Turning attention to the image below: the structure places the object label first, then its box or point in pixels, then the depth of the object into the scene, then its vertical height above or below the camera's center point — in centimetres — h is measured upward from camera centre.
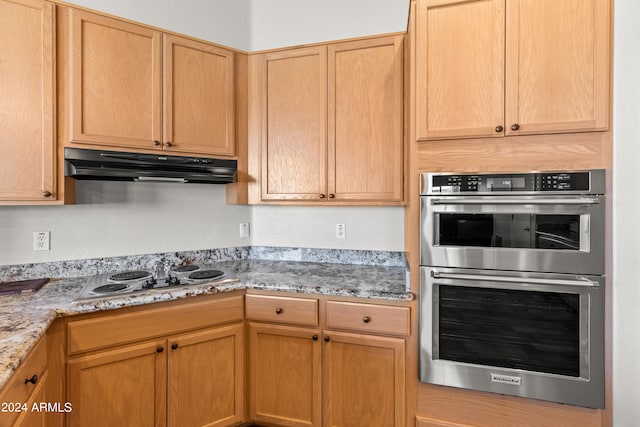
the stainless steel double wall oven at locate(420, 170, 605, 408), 158 -35
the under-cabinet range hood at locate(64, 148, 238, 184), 185 +24
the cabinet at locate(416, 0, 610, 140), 157 +68
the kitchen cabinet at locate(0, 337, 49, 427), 105 -62
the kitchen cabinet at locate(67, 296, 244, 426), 161 -80
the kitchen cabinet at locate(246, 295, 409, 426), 184 -87
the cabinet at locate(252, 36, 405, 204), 221 +58
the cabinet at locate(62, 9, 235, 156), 190 +72
